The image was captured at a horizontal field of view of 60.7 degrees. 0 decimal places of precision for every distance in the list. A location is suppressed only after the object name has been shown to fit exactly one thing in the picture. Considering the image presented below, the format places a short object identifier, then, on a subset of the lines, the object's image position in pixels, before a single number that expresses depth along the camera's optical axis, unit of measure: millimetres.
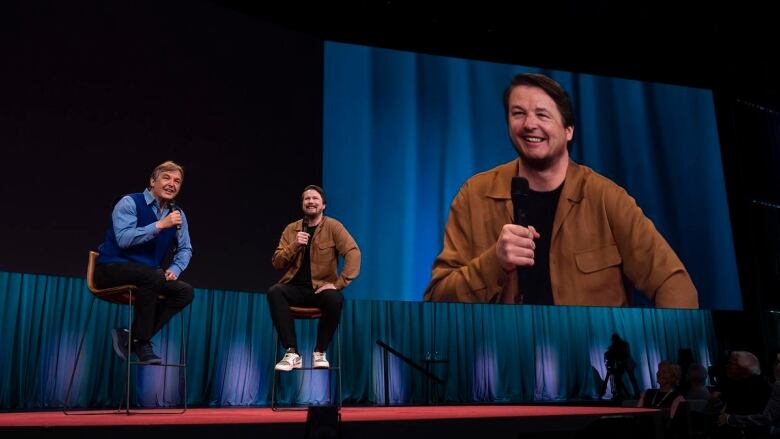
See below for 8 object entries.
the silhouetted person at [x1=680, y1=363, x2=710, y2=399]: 4434
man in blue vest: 3346
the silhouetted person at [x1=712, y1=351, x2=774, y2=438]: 3514
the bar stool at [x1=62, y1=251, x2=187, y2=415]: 3326
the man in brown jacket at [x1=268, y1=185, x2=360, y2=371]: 3969
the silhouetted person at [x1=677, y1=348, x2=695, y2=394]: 6941
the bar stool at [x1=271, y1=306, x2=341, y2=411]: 4145
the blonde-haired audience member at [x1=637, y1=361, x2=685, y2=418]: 4887
